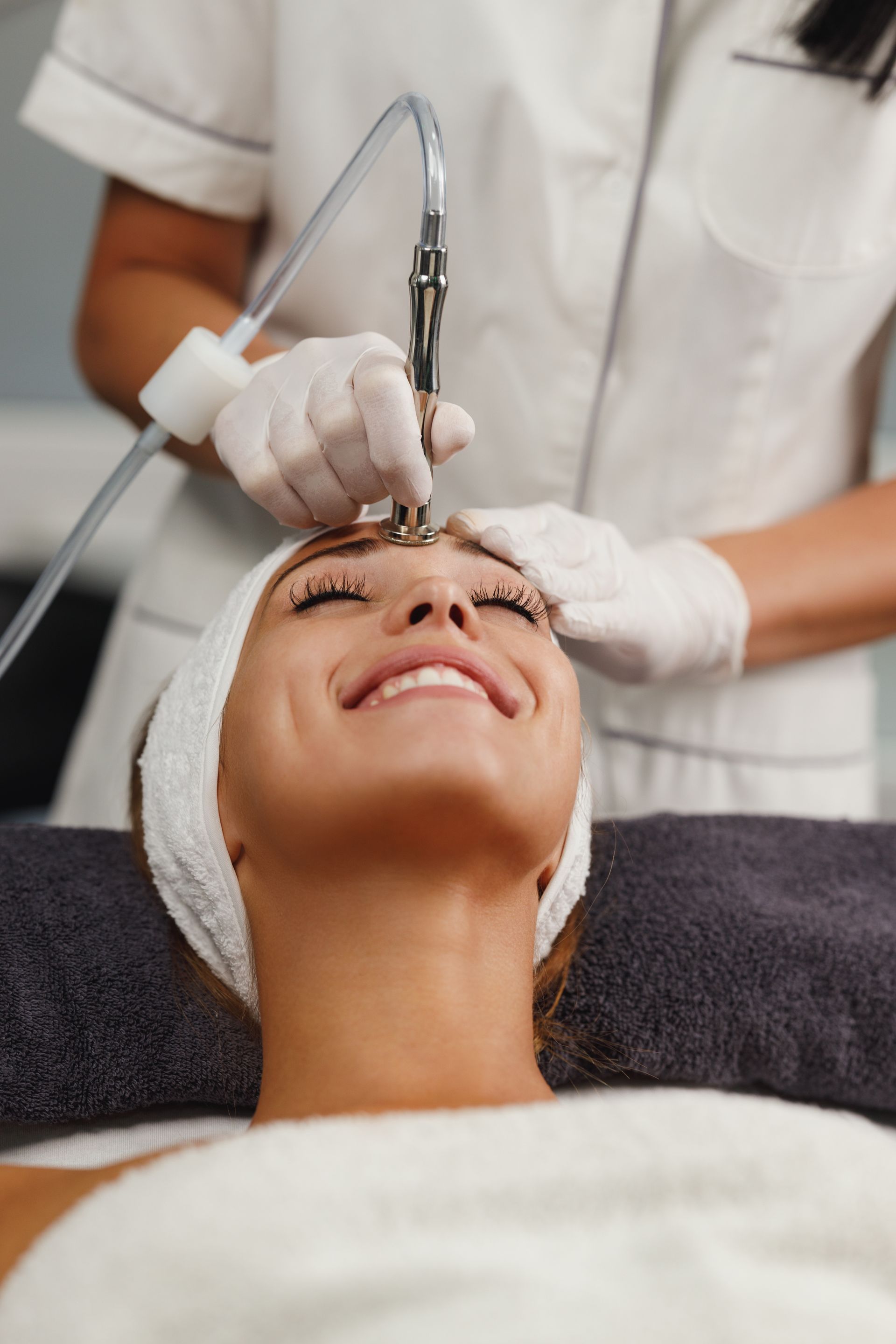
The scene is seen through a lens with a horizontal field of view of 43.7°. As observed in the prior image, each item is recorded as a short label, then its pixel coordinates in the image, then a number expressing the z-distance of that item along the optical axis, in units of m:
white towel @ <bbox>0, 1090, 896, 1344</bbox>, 0.68
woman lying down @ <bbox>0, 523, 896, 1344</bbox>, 0.69
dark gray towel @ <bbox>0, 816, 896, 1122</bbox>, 1.03
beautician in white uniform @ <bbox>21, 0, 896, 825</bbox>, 1.24
